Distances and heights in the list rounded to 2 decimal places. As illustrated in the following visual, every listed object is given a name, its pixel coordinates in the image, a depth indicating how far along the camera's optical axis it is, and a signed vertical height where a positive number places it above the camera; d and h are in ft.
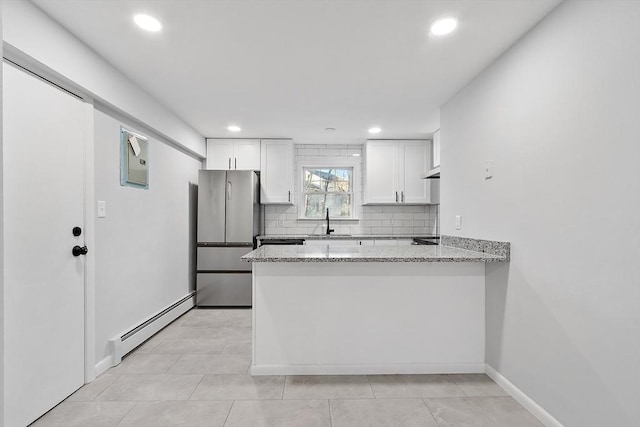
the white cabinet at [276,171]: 15.74 +1.71
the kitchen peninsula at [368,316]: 8.02 -2.52
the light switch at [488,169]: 7.93 +0.99
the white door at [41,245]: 5.90 -0.75
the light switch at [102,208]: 8.14 -0.06
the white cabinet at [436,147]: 14.07 +2.63
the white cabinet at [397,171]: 15.75 +1.82
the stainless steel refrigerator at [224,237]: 14.16 -1.22
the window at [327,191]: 17.08 +0.89
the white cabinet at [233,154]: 15.66 +2.49
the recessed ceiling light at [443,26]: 6.49 +3.61
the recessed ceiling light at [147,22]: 6.45 +3.56
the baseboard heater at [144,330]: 8.59 -3.68
